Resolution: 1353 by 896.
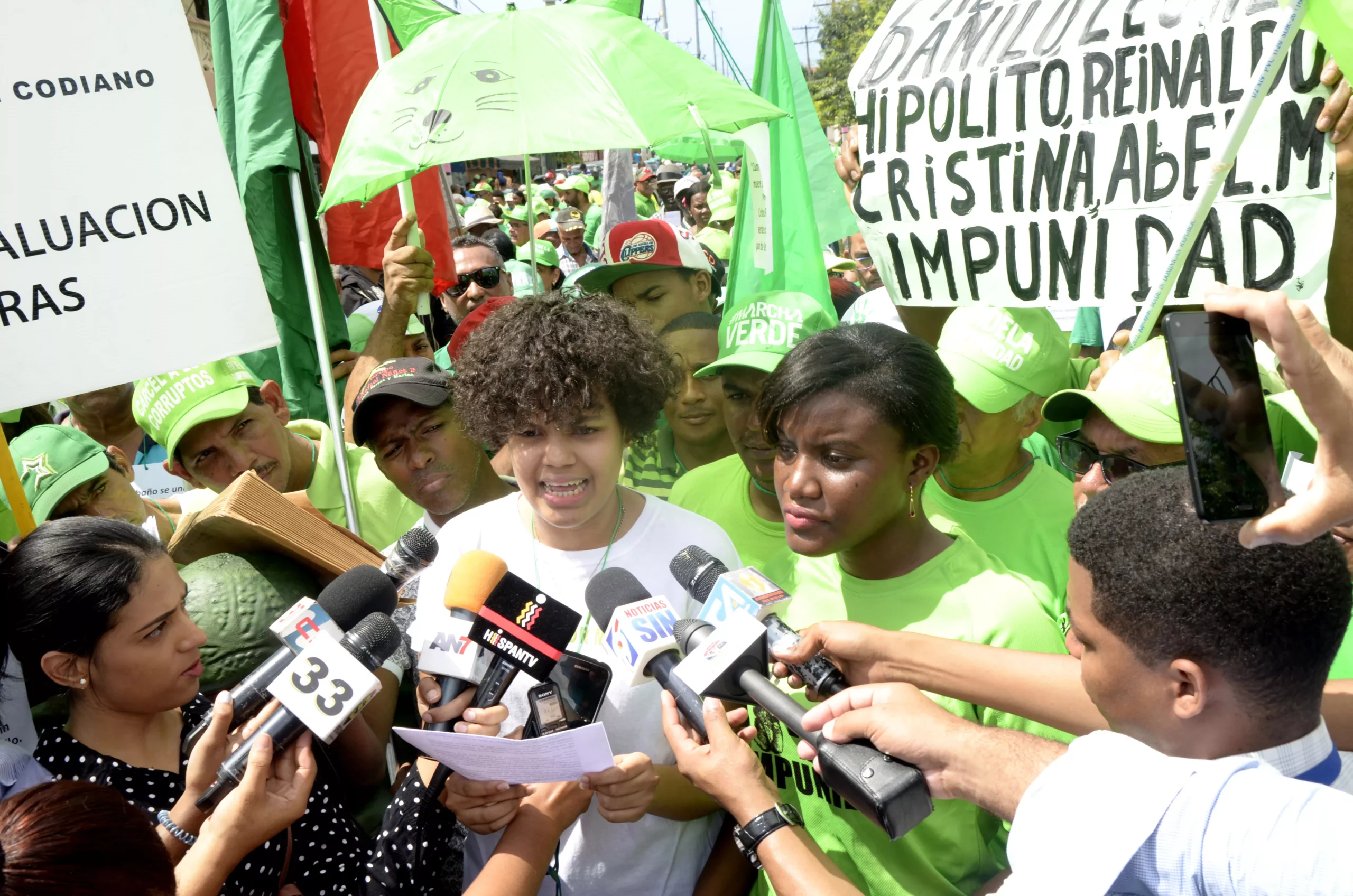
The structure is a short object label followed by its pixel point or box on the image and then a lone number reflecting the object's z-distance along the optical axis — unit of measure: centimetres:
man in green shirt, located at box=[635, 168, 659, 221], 1389
